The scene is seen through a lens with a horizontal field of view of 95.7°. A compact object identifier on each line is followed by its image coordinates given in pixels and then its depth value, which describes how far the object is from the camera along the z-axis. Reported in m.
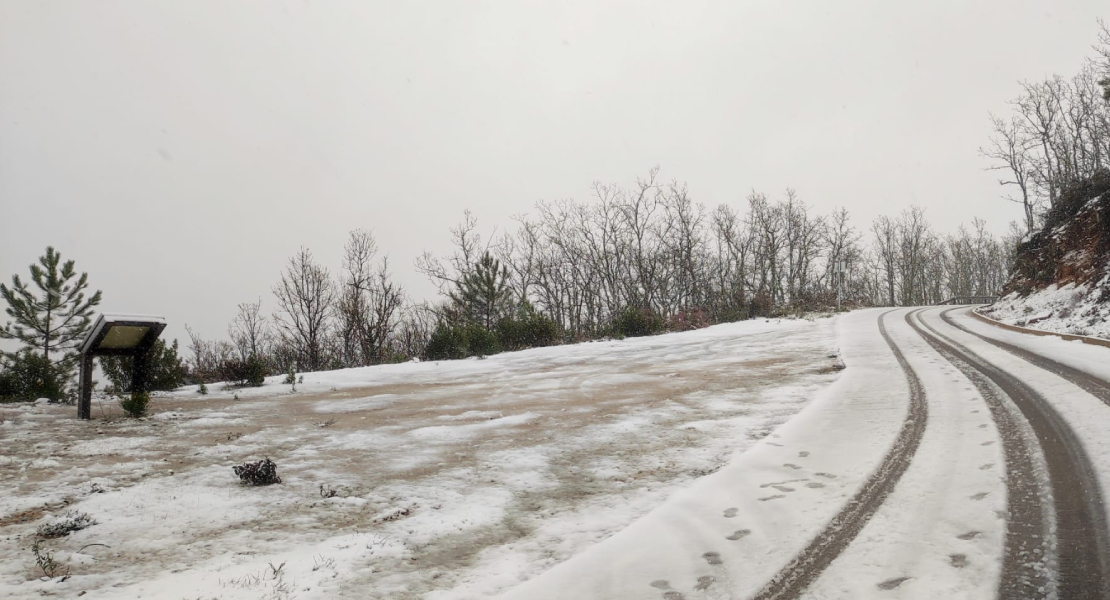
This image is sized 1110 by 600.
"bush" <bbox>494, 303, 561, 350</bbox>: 18.00
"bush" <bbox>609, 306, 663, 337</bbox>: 19.44
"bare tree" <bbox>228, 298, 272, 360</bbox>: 52.03
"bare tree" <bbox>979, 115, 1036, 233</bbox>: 34.03
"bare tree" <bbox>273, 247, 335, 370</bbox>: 36.47
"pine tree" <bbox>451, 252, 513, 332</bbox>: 26.67
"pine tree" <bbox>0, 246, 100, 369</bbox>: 23.27
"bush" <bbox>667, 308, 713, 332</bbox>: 21.28
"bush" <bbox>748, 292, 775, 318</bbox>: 26.18
